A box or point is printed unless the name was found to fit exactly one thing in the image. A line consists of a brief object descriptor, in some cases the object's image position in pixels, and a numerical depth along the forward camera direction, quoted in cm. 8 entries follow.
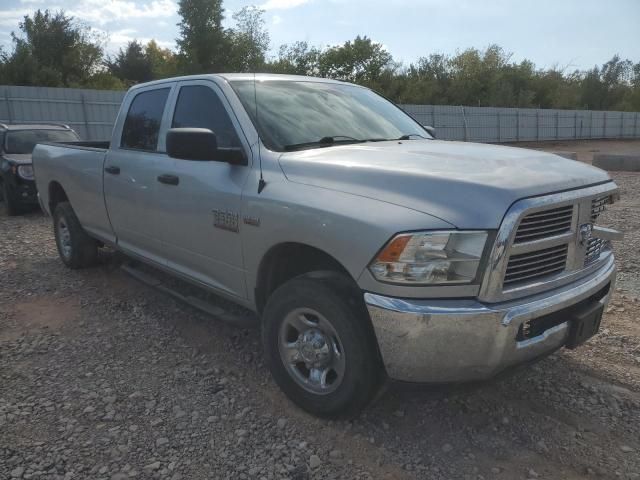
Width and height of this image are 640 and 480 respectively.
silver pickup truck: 239
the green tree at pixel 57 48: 3577
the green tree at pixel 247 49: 3456
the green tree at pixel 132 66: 4669
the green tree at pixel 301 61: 4219
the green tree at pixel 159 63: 3814
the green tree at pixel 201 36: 3234
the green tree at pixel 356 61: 4397
